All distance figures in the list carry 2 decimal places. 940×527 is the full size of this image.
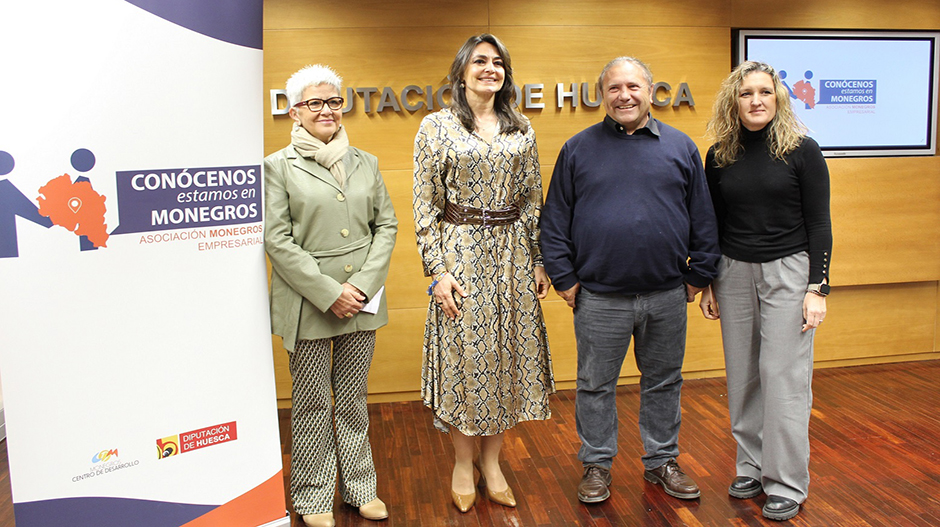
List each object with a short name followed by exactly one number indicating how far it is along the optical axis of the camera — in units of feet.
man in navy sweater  9.39
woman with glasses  8.89
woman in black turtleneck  9.15
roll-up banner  6.43
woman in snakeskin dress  9.35
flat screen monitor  15.55
